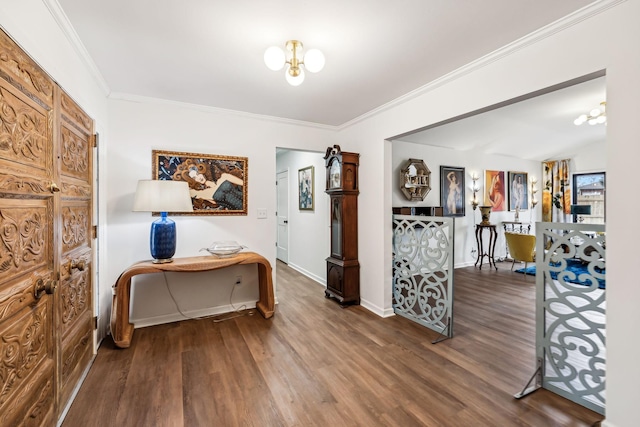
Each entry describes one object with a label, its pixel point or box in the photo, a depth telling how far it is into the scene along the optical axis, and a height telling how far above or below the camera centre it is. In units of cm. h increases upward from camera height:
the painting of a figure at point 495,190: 604 +49
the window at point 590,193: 637 +46
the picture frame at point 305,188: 486 +43
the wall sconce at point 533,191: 682 +53
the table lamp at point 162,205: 257 +7
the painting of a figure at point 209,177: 302 +40
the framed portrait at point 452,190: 544 +44
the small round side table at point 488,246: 572 -65
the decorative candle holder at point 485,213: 569 -1
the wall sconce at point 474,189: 583 +50
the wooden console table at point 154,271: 249 -60
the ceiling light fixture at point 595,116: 392 +136
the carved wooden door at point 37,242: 119 -16
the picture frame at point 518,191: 645 +52
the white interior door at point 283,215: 591 -5
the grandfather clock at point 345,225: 356 -16
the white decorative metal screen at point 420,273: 276 -66
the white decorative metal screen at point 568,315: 172 -69
